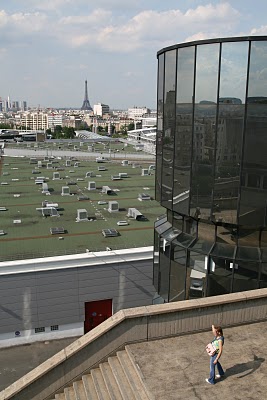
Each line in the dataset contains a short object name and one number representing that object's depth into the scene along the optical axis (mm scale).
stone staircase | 9384
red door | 26328
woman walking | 9219
